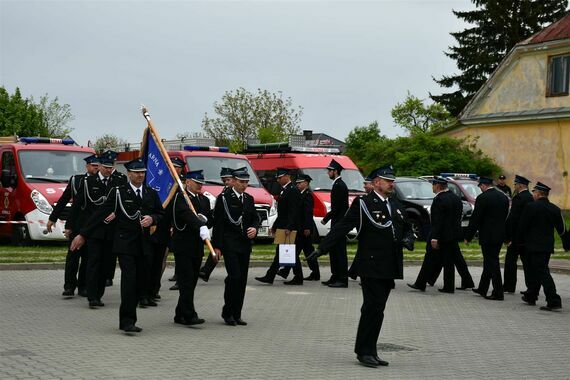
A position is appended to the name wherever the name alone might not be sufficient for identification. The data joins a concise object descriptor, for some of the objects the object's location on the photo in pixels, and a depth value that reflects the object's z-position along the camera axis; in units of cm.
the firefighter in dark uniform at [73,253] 1375
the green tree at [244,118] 6625
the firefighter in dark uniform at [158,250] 1351
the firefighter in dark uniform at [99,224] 1278
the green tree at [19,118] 5947
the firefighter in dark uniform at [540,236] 1433
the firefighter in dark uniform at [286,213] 1642
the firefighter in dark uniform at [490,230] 1553
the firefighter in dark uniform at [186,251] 1154
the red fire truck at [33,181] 2094
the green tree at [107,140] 7975
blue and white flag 1247
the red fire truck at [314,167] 2431
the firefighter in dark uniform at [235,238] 1173
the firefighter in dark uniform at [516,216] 1555
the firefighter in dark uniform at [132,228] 1073
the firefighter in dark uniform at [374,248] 952
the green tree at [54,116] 6675
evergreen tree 5769
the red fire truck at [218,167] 2316
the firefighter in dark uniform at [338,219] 1655
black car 2677
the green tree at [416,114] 7244
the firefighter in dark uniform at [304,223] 1669
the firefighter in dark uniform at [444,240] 1606
